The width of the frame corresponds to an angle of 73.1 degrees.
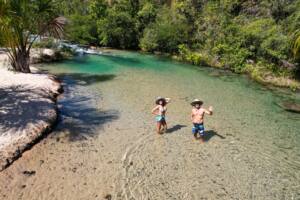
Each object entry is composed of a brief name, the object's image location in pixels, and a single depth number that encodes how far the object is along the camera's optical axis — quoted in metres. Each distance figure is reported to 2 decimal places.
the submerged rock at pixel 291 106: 11.95
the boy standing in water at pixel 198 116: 7.96
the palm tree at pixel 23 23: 12.43
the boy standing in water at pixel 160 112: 8.38
